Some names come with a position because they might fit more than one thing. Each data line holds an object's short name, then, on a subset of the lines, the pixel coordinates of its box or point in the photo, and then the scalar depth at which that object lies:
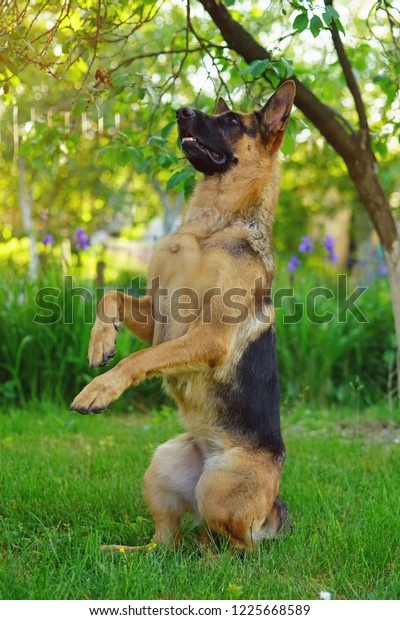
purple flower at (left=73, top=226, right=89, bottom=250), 7.93
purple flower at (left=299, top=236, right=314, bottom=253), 8.37
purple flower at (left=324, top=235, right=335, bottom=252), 8.74
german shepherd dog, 3.44
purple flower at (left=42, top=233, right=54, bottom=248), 7.58
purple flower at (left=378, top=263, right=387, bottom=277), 10.28
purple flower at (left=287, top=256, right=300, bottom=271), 8.55
